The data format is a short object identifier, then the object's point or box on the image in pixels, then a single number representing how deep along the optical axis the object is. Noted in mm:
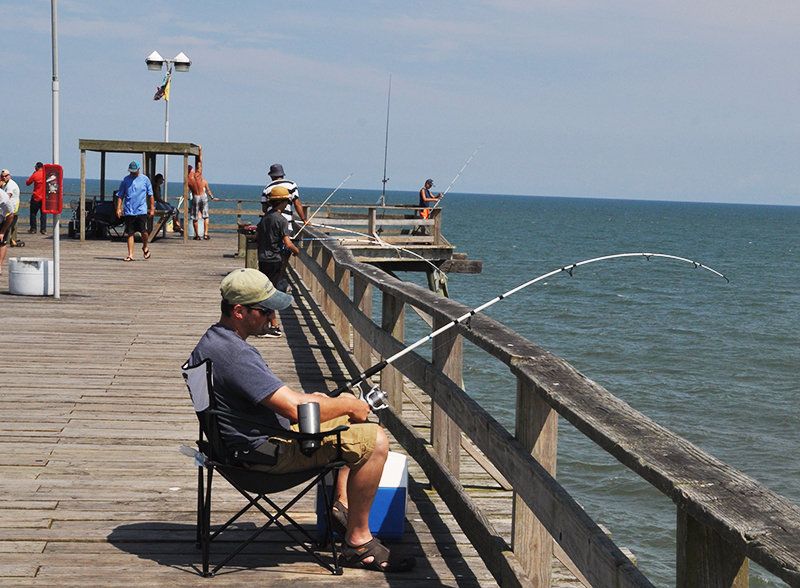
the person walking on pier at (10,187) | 17391
